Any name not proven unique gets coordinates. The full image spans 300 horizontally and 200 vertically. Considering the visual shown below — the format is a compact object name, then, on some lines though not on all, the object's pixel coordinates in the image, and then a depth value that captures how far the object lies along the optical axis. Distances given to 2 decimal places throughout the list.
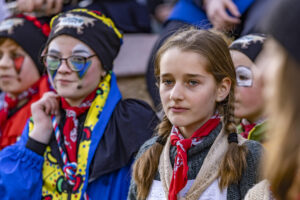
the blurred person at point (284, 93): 2.91
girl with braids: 4.60
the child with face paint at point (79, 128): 6.06
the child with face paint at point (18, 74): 7.46
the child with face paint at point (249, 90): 5.90
